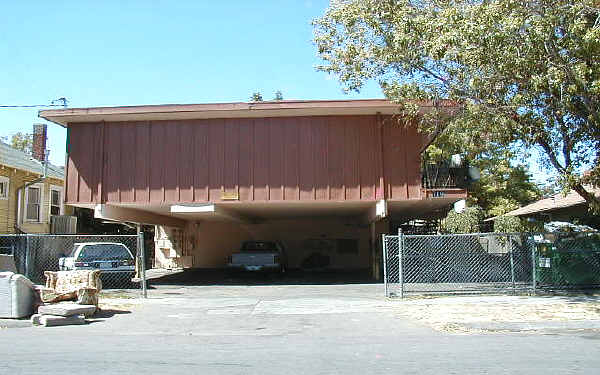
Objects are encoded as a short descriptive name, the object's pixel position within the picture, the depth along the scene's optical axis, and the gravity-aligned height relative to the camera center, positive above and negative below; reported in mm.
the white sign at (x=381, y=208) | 17422 +1125
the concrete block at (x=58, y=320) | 10344 -1380
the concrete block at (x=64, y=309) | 10453 -1194
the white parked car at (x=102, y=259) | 16234 -386
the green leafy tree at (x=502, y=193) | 31266 +2973
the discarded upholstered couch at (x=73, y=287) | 11410 -861
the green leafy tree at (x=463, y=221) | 26441 +1058
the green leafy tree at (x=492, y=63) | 11102 +3871
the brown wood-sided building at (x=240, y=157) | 17609 +2823
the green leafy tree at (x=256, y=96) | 44594 +11887
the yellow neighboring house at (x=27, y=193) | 22281 +2314
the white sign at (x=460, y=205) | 19067 +1335
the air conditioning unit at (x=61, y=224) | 24125 +974
